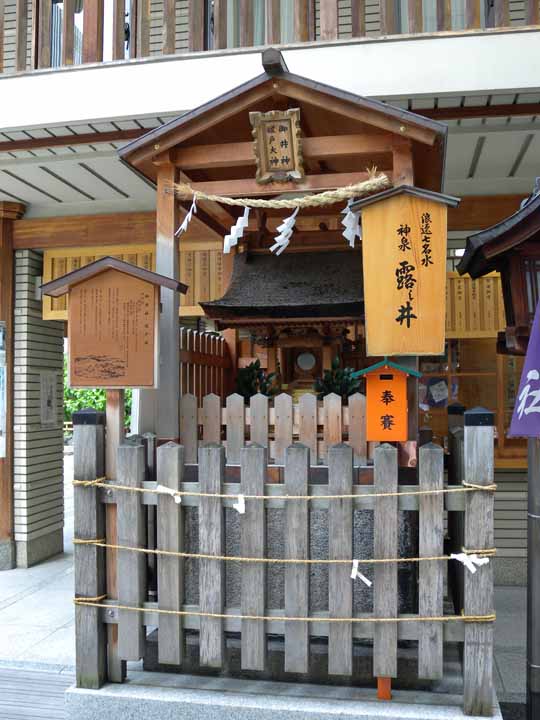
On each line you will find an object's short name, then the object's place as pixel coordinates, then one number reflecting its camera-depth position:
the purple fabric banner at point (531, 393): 3.94
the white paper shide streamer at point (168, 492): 4.00
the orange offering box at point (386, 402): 4.13
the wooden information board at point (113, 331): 4.28
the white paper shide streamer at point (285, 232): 5.00
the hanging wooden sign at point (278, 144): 4.61
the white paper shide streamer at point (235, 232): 5.10
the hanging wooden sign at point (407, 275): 4.16
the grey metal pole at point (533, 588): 4.12
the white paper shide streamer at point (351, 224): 4.65
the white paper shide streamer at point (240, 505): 3.88
